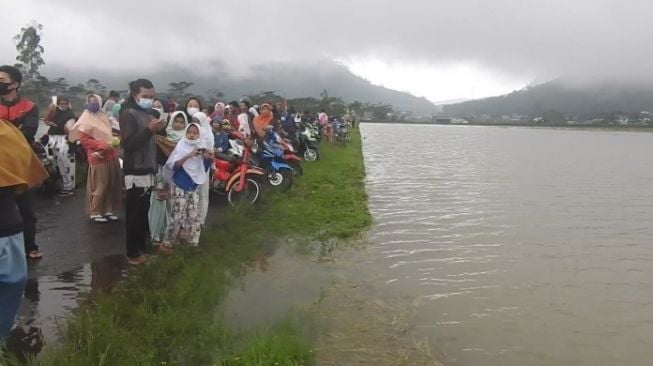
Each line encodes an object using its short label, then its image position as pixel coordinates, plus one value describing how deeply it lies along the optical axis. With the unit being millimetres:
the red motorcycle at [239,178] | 8102
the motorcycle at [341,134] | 26984
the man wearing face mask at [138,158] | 4965
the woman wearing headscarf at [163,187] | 5637
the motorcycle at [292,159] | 11209
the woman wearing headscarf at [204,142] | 5586
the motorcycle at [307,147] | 15820
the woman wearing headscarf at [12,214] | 2727
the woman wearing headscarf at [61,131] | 8070
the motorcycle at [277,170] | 9573
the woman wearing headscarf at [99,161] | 6270
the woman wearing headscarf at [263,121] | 10203
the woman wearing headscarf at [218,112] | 10164
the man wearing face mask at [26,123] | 4823
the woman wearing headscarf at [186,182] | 5438
